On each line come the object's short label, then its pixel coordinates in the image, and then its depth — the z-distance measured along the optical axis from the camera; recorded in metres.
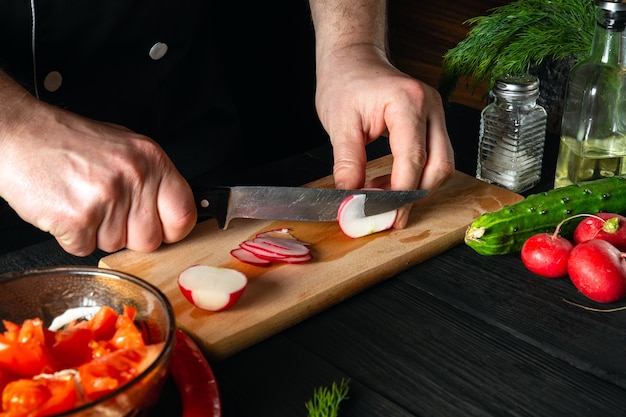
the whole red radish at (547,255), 0.90
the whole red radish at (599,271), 0.87
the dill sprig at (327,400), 0.77
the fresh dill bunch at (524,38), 1.09
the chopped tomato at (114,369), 0.71
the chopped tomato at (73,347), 0.75
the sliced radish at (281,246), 0.92
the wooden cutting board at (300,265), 0.86
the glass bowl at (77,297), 0.77
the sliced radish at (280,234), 0.96
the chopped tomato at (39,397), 0.71
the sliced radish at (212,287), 0.86
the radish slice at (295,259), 0.92
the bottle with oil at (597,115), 0.99
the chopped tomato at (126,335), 0.74
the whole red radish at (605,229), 0.91
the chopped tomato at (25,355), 0.73
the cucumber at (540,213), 0.92
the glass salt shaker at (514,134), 1.03
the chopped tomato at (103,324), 0.76
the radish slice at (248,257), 0.92
